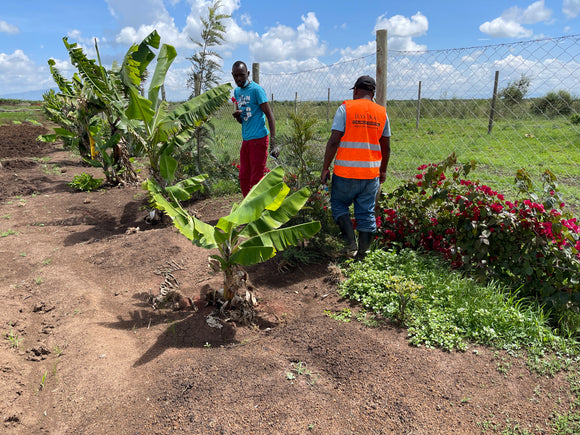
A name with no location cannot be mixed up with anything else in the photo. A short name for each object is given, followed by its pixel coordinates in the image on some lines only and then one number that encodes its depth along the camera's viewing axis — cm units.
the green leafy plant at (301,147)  436
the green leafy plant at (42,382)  280
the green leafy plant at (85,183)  898
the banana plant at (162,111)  584
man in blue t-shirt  536
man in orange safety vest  387
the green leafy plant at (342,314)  331
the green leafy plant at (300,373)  266
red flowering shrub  321
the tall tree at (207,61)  727
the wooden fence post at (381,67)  432
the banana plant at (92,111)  644
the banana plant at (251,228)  308
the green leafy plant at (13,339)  323
